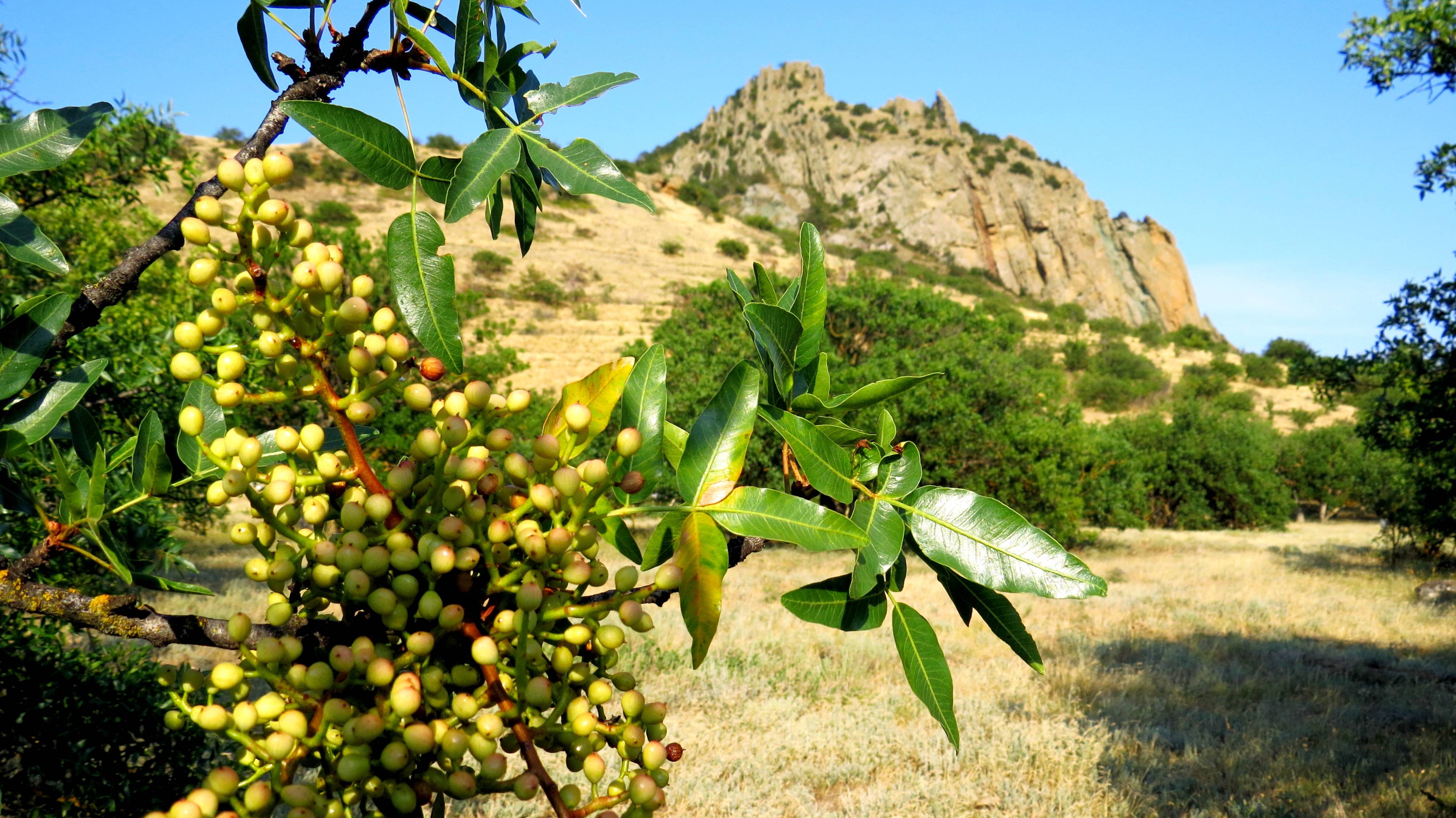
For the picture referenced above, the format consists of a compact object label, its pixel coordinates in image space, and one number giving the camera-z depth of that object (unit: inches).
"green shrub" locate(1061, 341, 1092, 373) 1349.7
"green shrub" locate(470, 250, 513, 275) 1208.2
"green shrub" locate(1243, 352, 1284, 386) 1341.0
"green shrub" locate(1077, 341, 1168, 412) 1203.2
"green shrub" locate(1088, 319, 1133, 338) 1549.0
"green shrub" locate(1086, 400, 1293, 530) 762.2
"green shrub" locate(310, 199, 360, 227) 1125.7
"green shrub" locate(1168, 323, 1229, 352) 1622.8
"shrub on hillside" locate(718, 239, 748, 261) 1507.1
